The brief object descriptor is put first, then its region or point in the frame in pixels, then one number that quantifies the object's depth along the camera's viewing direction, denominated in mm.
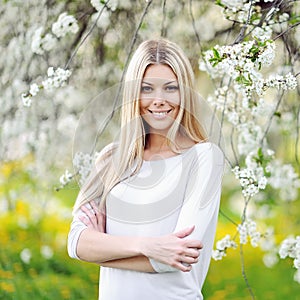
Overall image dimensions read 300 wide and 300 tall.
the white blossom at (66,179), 2342
